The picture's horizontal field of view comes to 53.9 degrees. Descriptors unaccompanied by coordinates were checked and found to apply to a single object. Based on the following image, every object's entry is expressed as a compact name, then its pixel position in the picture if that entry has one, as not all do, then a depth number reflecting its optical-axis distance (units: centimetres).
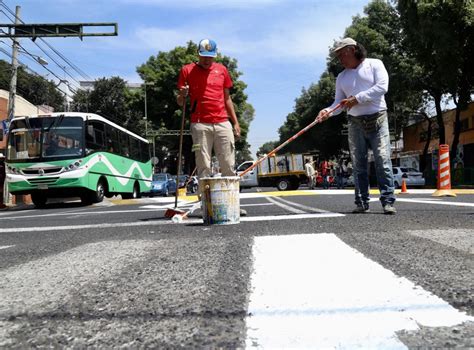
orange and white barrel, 1044
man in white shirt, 549
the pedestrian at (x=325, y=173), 3155
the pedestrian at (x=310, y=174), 2686
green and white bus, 1403
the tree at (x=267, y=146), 14775
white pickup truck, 2922
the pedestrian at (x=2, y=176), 1786
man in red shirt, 602
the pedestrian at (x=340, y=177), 2925
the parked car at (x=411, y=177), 2956
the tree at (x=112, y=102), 4553
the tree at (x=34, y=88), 5169
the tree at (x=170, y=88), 4597
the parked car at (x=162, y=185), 2915
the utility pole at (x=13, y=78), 1972
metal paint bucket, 489
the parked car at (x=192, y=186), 3151
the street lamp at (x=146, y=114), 4470
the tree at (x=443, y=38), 2159
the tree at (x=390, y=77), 2919
